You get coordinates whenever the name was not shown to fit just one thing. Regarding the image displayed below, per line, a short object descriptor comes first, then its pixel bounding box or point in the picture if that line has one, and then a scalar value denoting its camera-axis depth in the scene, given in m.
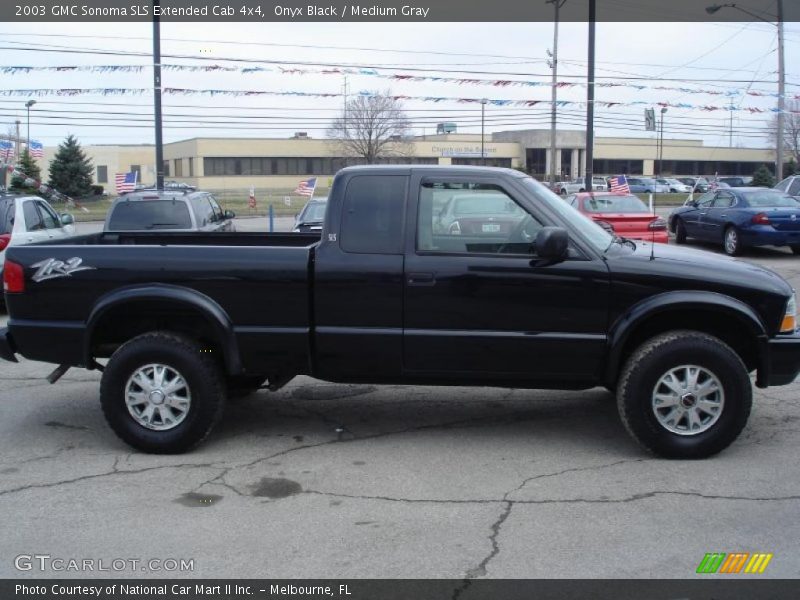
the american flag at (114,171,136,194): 24.10
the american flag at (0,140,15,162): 24.49
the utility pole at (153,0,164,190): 19.31
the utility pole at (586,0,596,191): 22.95
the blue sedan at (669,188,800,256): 16.97
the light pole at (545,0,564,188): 28.33
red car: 15.20
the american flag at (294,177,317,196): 25.78
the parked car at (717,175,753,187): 55.53
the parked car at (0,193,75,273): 10.94
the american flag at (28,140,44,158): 33.97
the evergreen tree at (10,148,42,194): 43.71
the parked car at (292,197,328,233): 15.96
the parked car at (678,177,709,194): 41.39
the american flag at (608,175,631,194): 22.02
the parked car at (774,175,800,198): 23.48
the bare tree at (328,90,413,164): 39.19
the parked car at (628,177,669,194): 56.27
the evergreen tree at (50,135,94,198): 51.16
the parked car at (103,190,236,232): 12.55
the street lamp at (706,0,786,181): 25.94
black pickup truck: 5.30
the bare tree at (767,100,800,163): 63.18
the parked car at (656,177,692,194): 62.55
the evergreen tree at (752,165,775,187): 43.67
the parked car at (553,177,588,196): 37.44
